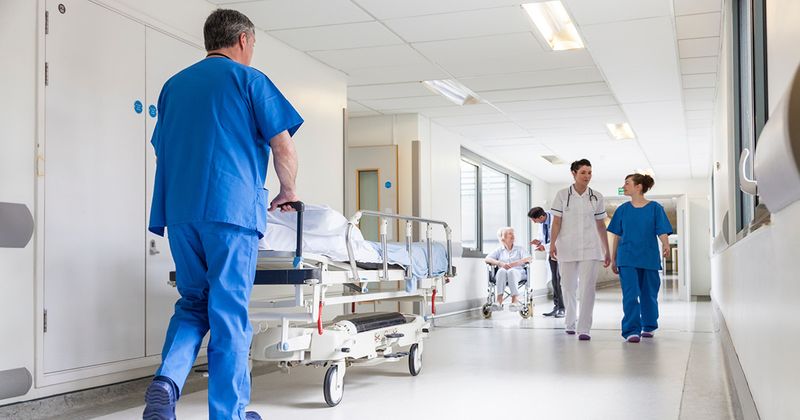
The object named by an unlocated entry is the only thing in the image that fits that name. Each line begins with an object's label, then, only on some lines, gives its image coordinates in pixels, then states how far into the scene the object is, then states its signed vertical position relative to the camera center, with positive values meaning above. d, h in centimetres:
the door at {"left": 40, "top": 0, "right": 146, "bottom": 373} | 372 +29
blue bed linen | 474 -8
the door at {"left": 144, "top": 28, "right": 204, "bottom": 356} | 436 -3
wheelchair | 924 -63
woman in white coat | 677 +3
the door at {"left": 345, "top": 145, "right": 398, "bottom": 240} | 915 +78
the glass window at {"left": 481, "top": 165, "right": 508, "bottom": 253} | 1282 +68
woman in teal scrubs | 662 -9
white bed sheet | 376 +7
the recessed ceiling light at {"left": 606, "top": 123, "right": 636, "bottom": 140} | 1062 +154
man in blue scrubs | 276 +18
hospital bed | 366 -39
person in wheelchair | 1001 -24
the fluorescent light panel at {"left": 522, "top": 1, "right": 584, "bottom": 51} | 560 +165
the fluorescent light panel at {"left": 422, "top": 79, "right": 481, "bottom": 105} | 797 +159
